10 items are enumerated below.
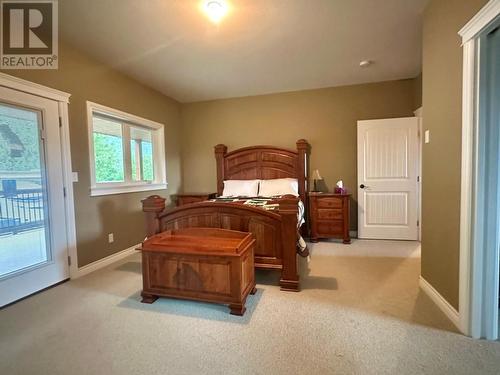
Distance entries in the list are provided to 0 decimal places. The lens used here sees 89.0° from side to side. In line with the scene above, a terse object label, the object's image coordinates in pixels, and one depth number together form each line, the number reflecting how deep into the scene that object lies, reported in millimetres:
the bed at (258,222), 2309
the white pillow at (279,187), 3975
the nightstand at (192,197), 4410
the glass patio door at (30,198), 2150
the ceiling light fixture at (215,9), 2094
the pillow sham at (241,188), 4141
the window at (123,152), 3170
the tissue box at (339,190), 3954
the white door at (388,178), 3803
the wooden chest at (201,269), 1951
